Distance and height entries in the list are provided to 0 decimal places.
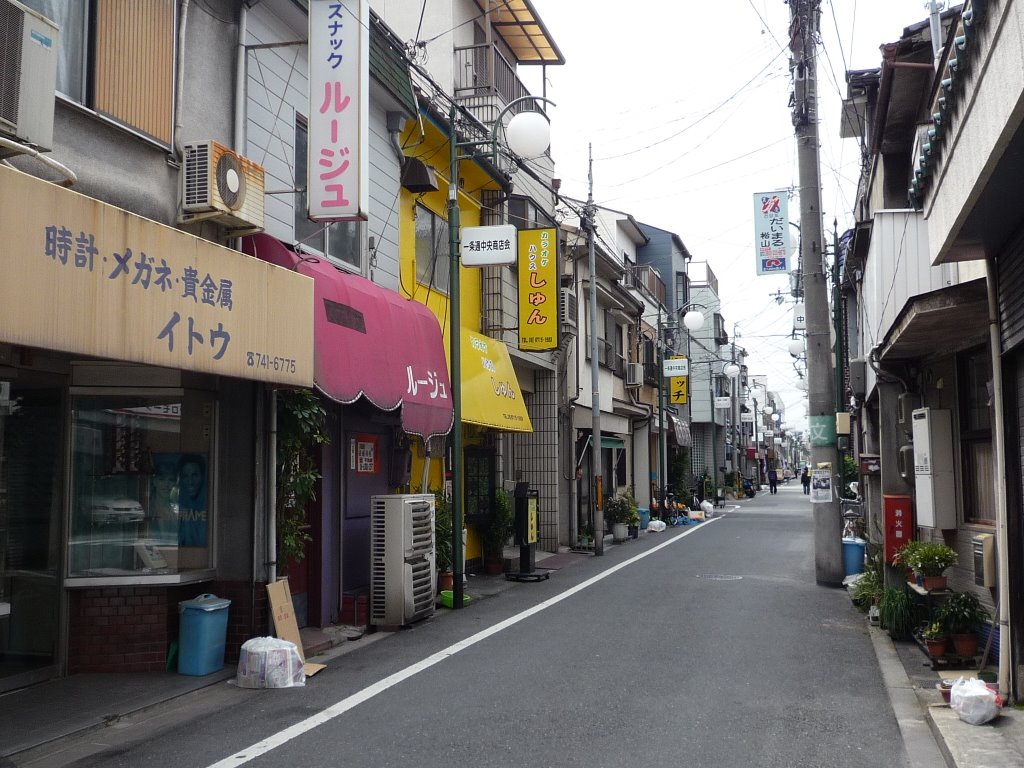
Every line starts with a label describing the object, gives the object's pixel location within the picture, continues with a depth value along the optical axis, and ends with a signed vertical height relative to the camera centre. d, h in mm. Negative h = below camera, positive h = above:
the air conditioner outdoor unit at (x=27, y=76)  5637 +2504
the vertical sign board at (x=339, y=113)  9227 +3639
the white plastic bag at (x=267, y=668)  8148 -1796
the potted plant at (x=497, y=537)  17391 -1347
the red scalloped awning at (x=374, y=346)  9430 +1448
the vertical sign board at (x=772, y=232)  19766 +5131
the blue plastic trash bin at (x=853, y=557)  15594 -1581
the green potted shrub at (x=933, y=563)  8883 -962
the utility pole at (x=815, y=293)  14992 +2926
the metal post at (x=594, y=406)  21203 +1444
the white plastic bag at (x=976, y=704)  6465 -1717
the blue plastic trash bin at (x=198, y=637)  8461 -1570
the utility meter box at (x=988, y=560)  7500 -791
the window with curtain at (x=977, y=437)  8750 +266
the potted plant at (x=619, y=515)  24875 -1356
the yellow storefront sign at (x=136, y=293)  5516 +1291
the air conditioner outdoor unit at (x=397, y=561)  11172 -1166
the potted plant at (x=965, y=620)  8422 -1448
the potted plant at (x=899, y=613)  10266 -1683
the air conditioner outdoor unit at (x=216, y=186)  8180 +2582
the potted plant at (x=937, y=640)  8555 -1655
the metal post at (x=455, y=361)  13000 +1586
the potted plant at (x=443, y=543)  13586 -1131
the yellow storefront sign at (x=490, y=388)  14750 +1373
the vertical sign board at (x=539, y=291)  17969 +3483
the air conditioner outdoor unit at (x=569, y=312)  21353 +3807
